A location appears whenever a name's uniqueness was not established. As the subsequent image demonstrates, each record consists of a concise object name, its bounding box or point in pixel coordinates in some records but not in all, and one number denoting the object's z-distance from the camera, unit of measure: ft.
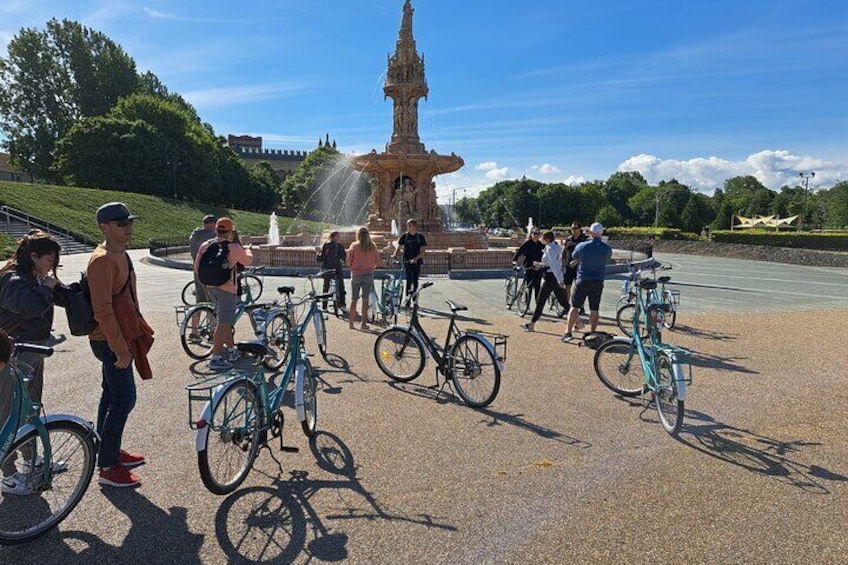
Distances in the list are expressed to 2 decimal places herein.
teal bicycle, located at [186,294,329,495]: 12.48
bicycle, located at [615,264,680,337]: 31.71
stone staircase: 102.58
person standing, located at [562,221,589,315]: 33.88
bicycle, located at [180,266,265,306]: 40.00
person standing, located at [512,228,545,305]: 35.32
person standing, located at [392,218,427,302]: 36.06
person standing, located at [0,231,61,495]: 12.23
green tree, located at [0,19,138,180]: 187.83
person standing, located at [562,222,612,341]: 27.27
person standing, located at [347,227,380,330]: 31.35
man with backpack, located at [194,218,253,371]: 21.57
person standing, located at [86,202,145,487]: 12.32
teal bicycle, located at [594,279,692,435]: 16.78
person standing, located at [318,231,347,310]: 37.40
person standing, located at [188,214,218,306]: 29.01
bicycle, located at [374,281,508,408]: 19.29
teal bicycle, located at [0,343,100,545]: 11.18
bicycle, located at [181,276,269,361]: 25.43
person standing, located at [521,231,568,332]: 32.04
